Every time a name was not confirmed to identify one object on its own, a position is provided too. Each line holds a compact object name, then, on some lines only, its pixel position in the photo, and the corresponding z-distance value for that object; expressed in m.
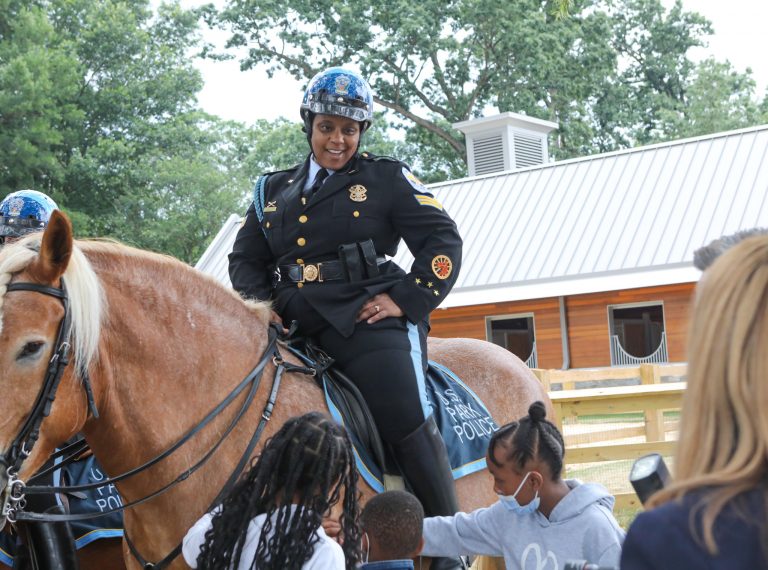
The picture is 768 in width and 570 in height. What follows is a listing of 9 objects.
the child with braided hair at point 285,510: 2.70
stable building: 20.75
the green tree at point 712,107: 45.47
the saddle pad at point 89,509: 4.50
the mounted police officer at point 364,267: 4.30
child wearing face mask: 3.26
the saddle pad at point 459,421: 4.69
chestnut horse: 3.33
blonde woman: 1.29
